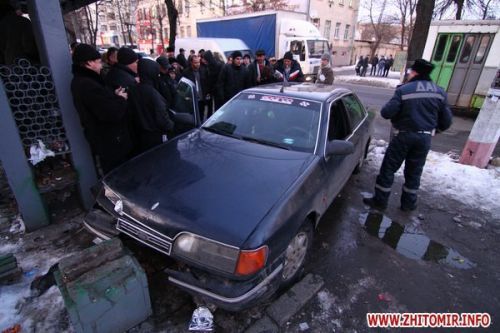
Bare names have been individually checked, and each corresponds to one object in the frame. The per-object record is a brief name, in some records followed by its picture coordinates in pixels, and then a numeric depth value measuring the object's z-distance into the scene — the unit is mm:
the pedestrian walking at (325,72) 7523
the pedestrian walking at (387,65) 22981
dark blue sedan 1953
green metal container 1834
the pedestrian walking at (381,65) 23489
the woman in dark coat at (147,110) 3301
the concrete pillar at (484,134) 4852
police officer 3465
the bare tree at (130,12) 26753
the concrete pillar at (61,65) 2843
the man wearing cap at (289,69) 7238
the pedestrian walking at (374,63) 23152
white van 14170
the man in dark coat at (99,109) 2803
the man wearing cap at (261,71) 6480
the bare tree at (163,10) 31580
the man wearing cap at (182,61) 8770
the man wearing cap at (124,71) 3266
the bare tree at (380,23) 29867
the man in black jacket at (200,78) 5852
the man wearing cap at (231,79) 6012
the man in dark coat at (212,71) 6578
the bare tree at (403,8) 24403
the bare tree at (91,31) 19539
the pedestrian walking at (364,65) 22484
